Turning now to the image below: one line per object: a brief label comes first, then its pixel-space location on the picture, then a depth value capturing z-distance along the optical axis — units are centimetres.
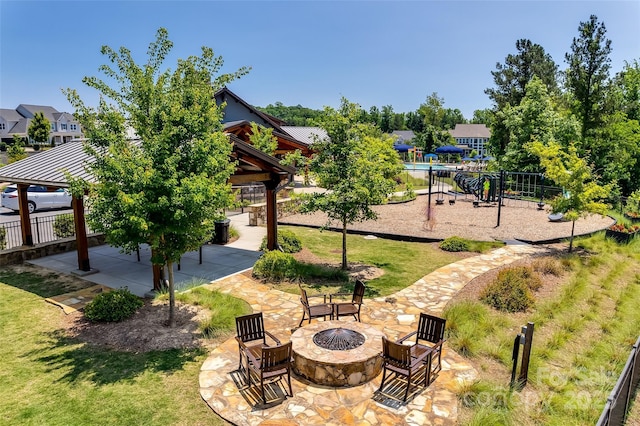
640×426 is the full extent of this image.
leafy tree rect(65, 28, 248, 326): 775
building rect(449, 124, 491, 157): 8456
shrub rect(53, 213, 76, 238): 1688
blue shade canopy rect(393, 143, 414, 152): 6141
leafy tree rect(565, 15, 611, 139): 2873
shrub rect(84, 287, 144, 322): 934
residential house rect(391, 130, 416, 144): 9010
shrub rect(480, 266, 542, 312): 1015
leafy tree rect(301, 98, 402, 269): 1206
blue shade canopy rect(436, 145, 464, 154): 5669
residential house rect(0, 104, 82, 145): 7900
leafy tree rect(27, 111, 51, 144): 6379
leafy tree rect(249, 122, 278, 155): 2838
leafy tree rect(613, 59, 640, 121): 3091
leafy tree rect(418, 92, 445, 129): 9050
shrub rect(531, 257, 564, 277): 1268
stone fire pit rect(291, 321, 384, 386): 671
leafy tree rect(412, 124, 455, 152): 7456
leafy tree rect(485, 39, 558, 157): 4359
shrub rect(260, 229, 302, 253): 1540
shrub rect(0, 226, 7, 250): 1487
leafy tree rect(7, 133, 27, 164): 4205
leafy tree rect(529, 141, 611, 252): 1439
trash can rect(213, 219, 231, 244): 1716
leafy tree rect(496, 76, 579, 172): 3080
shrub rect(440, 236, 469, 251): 1598
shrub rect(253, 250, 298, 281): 1239
